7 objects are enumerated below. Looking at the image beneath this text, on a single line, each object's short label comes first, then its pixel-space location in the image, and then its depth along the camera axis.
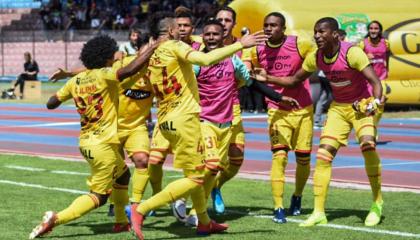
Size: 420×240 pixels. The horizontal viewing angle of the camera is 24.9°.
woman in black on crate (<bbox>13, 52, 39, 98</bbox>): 36.59
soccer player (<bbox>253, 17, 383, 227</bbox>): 9.65
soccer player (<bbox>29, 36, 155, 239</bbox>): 8.73
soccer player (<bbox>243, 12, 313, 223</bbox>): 10.25
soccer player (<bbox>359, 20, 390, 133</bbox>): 17.45
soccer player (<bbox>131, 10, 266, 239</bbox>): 8.59
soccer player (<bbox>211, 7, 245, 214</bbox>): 10.43
